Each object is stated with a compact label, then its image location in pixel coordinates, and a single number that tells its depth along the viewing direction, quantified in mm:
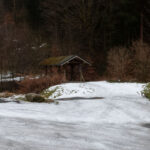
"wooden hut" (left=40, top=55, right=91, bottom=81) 24214
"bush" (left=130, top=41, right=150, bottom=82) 22841
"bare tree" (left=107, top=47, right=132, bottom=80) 24062
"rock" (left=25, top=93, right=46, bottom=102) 16375
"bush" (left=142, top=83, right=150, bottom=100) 16497
